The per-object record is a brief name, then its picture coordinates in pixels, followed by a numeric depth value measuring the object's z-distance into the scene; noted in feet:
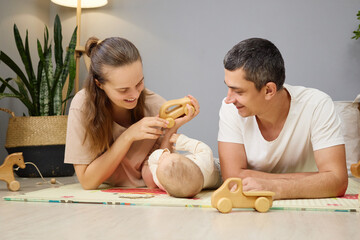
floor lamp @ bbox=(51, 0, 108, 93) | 12.03
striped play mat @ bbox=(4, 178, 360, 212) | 4.72
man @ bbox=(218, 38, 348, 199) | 5.18
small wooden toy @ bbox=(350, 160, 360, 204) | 5.09
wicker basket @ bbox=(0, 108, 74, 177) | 9.23
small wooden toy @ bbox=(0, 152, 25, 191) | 6.76
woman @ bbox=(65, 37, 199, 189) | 5.89
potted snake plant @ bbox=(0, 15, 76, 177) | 9.25
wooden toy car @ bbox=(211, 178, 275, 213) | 4.52
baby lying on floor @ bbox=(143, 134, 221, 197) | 5.11
